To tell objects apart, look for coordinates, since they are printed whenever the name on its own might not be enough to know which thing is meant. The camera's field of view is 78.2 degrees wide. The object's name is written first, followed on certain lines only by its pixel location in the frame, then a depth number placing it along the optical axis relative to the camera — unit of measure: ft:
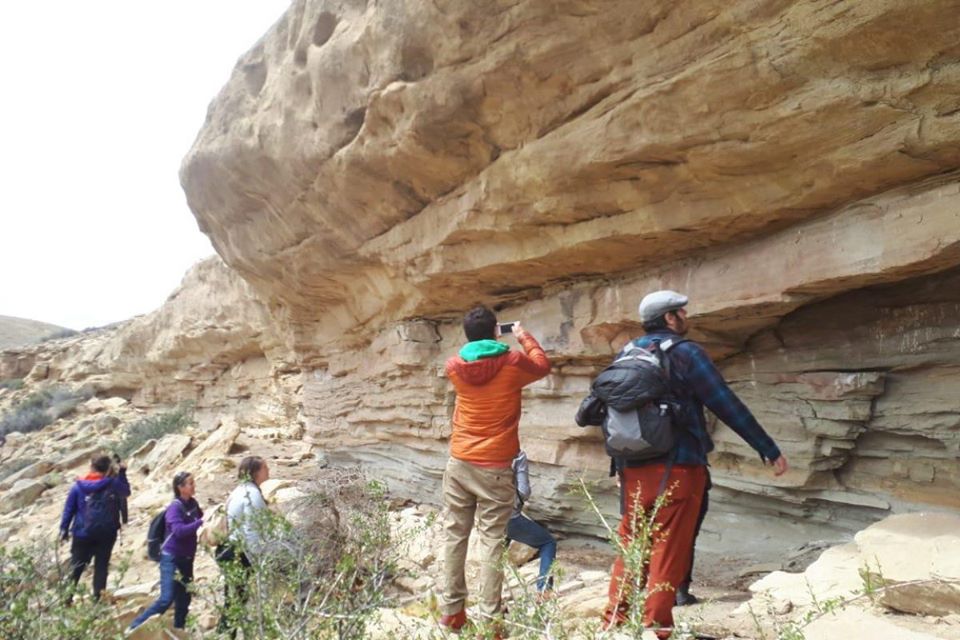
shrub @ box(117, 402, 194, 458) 48.19
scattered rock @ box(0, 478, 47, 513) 35.50
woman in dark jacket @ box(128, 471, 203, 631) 13.87
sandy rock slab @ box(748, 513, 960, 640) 6.90
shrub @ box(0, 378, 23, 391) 85.51
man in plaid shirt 8.07
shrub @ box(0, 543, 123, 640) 6.86
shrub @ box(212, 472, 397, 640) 6.63
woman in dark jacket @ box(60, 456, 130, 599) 16.48
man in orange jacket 10.18
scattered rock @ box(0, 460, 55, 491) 40.13
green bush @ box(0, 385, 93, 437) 65.87
